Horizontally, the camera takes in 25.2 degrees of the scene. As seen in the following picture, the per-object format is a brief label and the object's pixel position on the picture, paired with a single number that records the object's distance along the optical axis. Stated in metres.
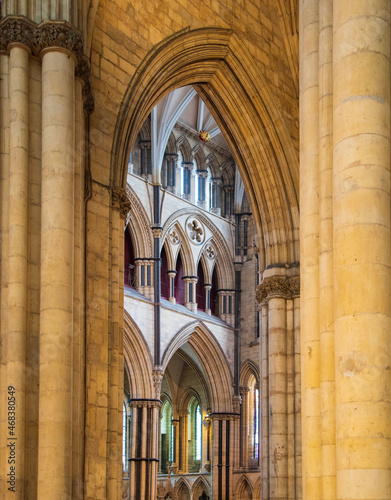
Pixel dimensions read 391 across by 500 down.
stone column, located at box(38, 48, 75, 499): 8.87
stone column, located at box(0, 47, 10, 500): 8.95
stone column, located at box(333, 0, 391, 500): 5.76
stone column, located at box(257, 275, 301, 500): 13.81
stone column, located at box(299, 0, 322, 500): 6.70
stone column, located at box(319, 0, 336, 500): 6.42
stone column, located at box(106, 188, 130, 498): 10.63
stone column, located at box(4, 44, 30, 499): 8.95
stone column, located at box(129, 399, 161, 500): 22.66
